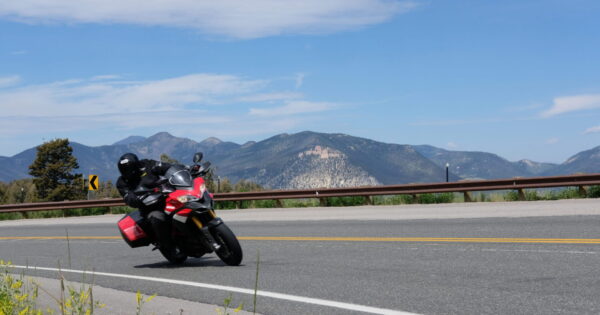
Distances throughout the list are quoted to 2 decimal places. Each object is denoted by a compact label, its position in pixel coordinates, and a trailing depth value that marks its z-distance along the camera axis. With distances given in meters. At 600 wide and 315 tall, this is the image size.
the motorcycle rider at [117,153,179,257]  9.52
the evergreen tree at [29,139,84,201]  104.56
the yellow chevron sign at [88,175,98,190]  34.97
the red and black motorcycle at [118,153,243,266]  9.09
